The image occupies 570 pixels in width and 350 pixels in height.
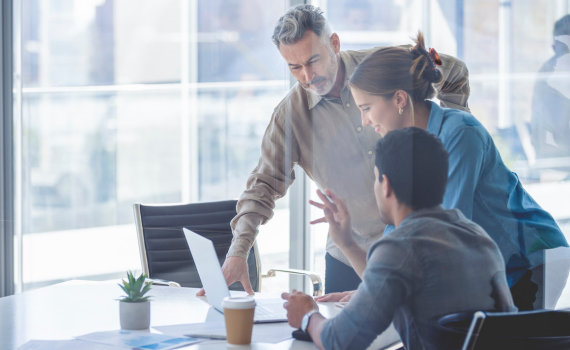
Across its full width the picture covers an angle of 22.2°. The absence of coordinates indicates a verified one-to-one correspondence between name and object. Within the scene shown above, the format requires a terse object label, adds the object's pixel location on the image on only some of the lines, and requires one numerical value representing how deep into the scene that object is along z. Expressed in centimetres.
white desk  399
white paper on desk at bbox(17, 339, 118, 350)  390
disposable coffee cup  387
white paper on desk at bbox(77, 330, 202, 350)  388
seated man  360
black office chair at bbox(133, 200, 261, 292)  526
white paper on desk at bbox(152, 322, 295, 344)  395
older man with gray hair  379
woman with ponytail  367
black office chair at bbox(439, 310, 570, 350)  362
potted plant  408
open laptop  402
